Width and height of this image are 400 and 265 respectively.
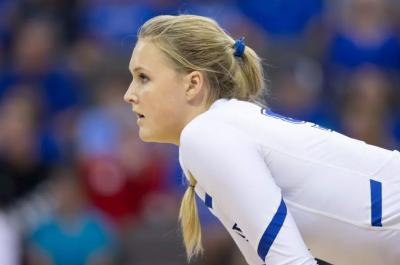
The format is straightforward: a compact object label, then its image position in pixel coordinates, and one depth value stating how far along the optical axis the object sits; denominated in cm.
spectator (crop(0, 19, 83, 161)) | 1722
